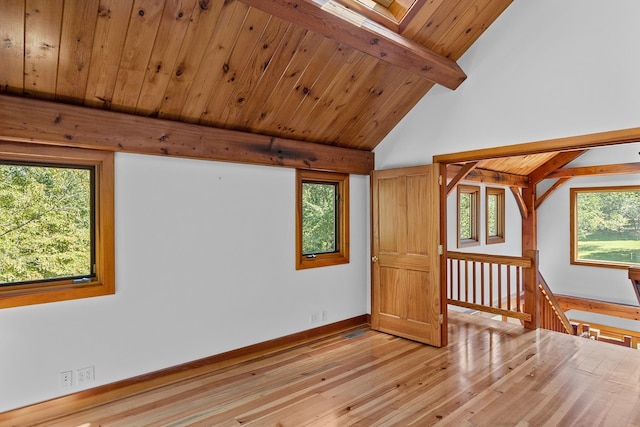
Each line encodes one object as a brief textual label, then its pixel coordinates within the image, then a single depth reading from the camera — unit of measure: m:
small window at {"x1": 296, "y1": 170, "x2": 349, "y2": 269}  4.30
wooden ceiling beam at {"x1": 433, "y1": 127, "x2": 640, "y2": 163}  2.97
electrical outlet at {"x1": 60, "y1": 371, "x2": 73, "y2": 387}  2.76
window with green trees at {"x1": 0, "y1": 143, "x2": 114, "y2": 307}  2.65
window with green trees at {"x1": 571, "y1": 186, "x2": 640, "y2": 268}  7.13
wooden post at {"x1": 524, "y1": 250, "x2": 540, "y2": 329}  4.59
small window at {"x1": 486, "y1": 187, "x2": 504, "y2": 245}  7.77
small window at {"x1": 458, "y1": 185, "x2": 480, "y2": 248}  6.94
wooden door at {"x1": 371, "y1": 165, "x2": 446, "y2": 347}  4.08
